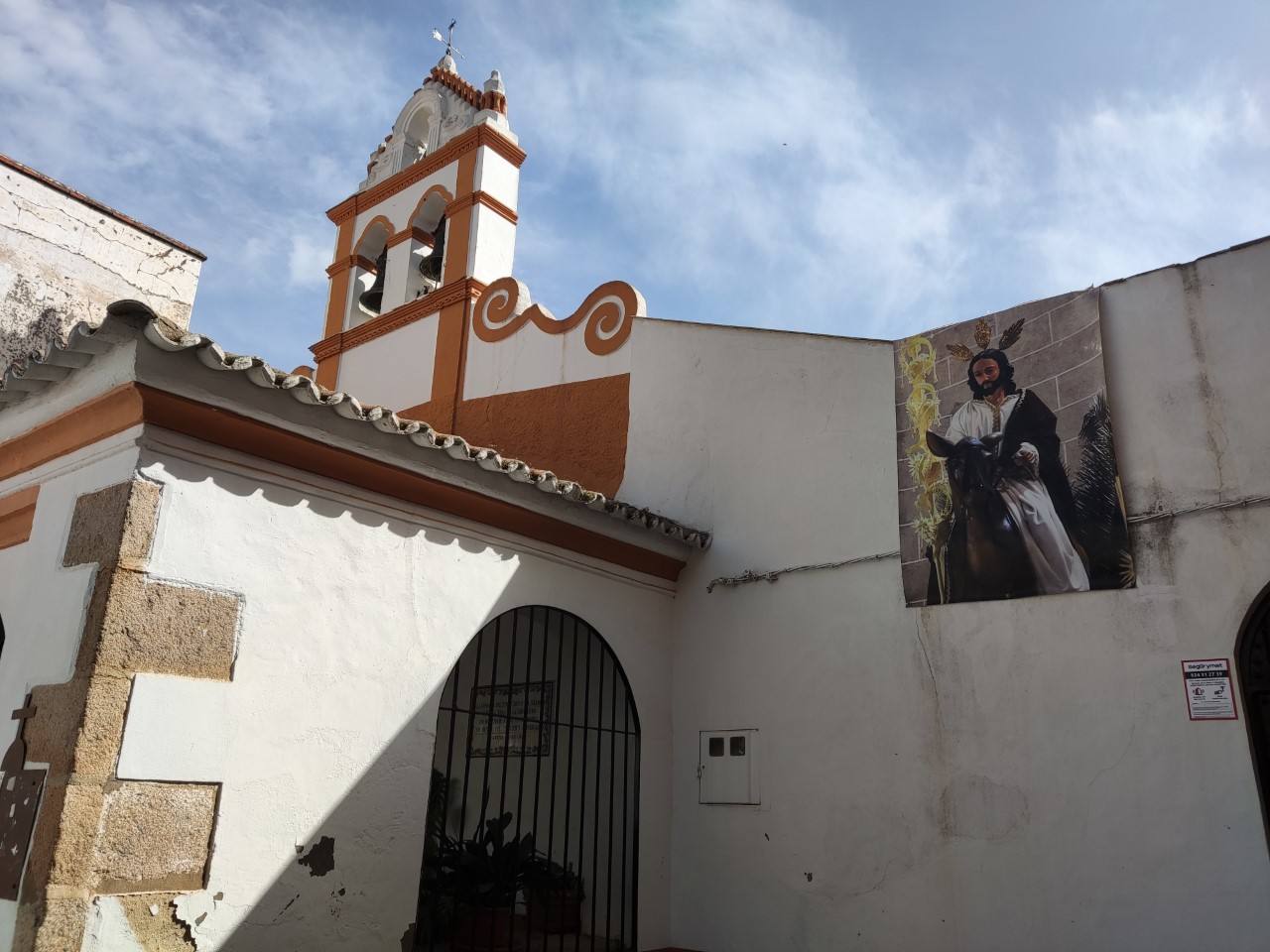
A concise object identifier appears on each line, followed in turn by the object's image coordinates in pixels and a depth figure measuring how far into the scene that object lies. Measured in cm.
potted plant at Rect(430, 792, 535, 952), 566
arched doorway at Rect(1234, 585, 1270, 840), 447
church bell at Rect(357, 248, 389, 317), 1044
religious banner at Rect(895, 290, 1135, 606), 518
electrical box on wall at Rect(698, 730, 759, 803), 609
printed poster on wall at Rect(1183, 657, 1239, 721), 457
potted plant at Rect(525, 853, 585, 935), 586
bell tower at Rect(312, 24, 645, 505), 794
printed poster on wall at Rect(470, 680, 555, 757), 716
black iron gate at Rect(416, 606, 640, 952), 570
